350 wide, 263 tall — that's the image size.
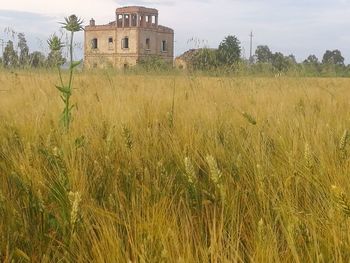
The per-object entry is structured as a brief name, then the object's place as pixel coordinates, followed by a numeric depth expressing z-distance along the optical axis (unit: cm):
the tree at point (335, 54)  5912
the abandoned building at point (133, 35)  4884
